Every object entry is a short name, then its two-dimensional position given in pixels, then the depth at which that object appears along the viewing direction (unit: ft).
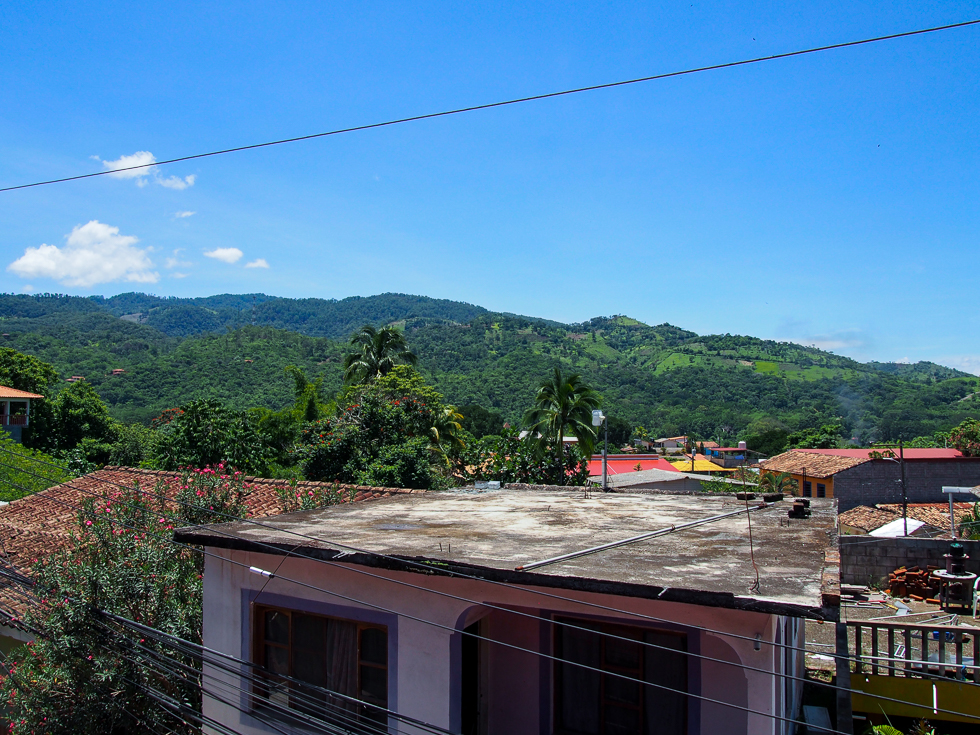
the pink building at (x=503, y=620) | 17.98
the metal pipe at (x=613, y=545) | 19.13
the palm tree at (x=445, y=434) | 97.26
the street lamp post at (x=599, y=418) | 46.39
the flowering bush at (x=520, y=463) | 81.61
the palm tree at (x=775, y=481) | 127.66
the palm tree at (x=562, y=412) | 92.79
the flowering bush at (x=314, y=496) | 41.01
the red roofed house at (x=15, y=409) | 157.89
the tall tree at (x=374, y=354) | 148.46
